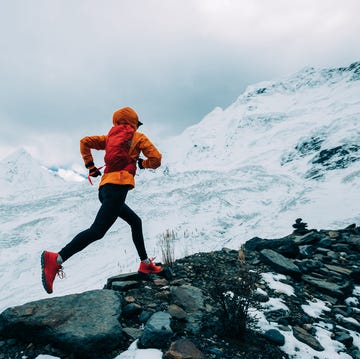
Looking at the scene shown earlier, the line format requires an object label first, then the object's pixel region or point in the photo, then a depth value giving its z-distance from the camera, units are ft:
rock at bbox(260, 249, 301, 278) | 15.84
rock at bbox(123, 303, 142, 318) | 10.33
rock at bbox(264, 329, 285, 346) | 9.52
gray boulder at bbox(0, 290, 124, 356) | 8.41
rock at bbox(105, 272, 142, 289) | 13.64
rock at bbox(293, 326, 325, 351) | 9.82
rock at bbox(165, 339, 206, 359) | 8.02
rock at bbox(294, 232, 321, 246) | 22.63
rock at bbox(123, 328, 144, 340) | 9.11
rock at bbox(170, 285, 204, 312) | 11.19
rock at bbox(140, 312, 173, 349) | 8.57
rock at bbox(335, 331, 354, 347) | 10.43
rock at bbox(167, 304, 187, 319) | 10.25
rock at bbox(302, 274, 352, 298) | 14.25
